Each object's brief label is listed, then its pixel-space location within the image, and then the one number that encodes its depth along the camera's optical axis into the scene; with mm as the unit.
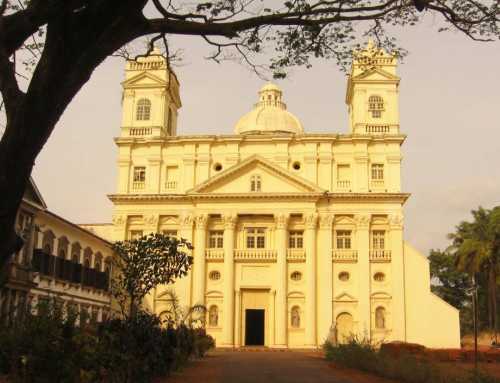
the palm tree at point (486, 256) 50500
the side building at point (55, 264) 31562
